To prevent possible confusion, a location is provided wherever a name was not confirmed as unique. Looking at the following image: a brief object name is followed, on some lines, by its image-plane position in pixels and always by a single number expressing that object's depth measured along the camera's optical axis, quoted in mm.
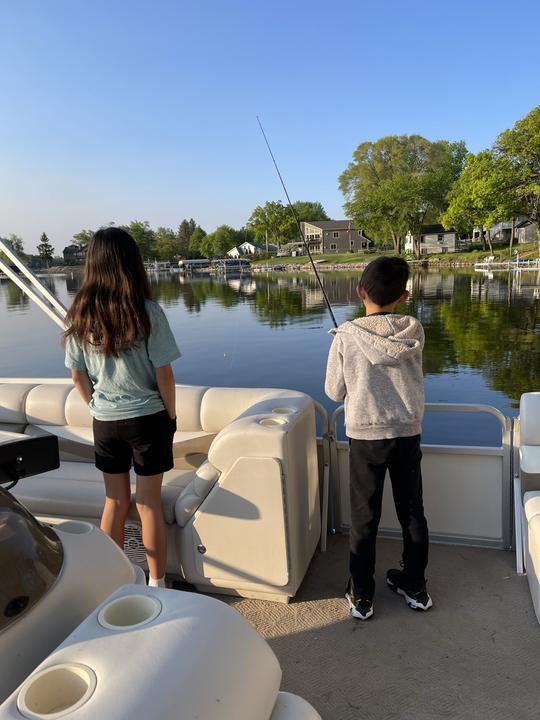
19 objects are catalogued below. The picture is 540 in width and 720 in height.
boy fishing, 2084
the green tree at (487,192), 41281
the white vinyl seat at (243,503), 2316
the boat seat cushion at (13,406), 3775
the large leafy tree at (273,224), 95000
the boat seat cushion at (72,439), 3600
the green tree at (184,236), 129625
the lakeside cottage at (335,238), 84938
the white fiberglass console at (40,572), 1142
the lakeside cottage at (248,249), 107188
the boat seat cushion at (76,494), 2602
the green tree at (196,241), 122688
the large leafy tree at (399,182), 60625
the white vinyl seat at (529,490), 2180
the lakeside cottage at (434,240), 65000
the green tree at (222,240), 113688
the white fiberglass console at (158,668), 886
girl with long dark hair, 2018
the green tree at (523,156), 39625
